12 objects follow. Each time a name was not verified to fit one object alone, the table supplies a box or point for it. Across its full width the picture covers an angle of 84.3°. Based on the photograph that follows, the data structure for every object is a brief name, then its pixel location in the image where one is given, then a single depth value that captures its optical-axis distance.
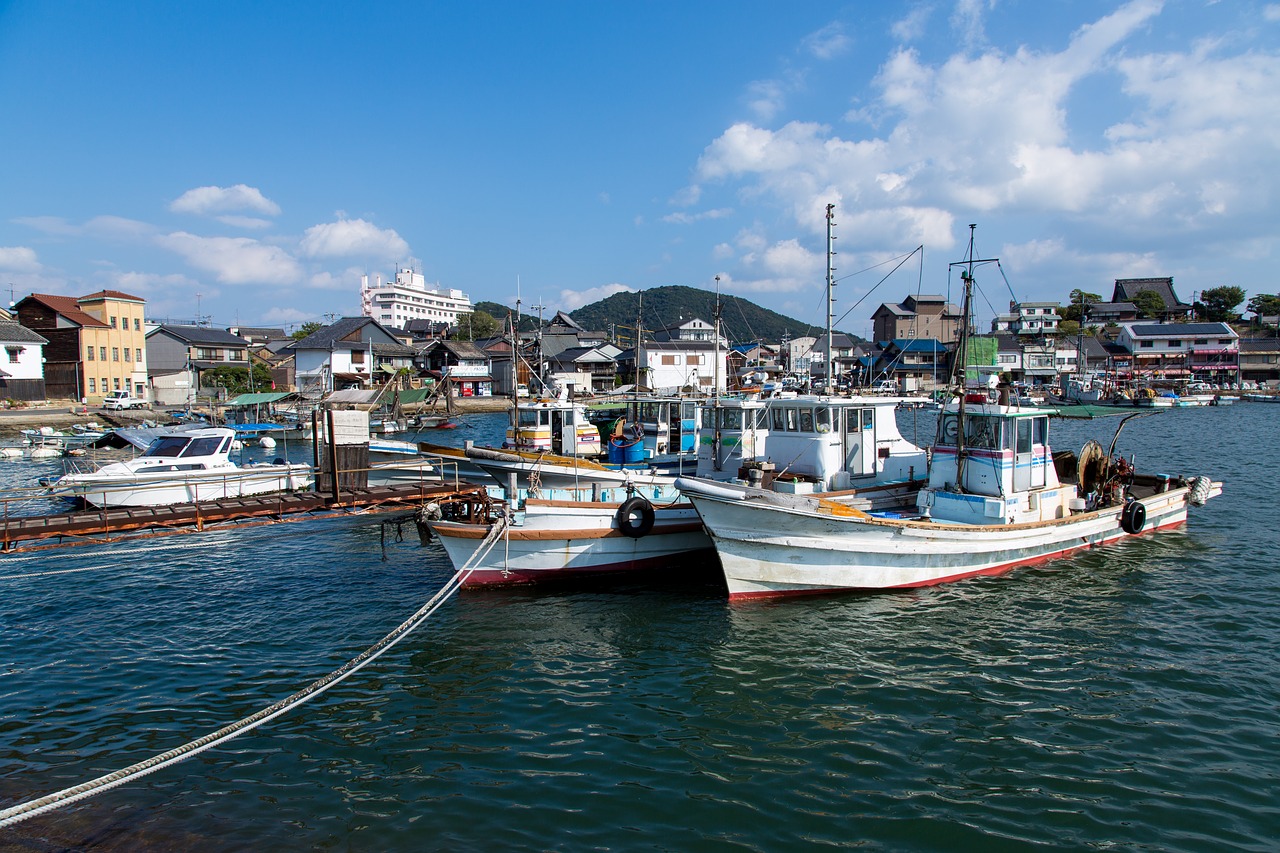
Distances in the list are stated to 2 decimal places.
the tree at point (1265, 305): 110.12
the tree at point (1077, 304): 117.94
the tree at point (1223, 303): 113.12
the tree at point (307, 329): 106.94
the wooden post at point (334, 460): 20.25
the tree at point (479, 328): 123.62
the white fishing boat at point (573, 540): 15.98
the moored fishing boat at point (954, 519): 14.62
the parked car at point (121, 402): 56.69
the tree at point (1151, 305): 116.62
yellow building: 61.75
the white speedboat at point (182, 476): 22.66
